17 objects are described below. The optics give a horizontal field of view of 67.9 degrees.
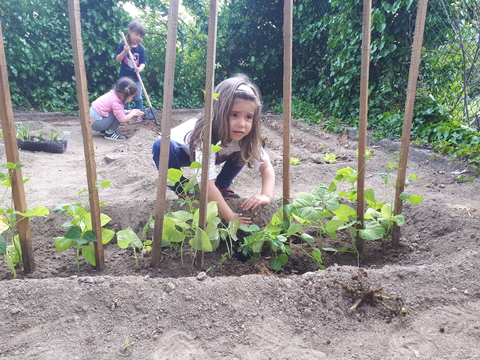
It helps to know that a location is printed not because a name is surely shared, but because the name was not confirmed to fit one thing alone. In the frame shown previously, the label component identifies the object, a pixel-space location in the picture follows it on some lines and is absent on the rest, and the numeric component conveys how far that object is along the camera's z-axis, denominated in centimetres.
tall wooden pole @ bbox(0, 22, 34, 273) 149
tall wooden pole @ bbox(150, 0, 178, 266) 142
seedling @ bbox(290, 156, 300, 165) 417
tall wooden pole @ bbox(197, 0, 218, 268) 145
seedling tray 483
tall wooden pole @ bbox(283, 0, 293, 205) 168
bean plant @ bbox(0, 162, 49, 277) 154
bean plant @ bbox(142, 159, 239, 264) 171
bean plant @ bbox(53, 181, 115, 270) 165
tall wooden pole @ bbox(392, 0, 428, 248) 171
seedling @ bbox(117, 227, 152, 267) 175
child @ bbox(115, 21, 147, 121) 622
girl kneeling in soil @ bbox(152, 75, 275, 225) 213
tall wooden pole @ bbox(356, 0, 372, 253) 169
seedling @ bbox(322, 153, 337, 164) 425
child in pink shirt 564
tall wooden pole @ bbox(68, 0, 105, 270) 136
